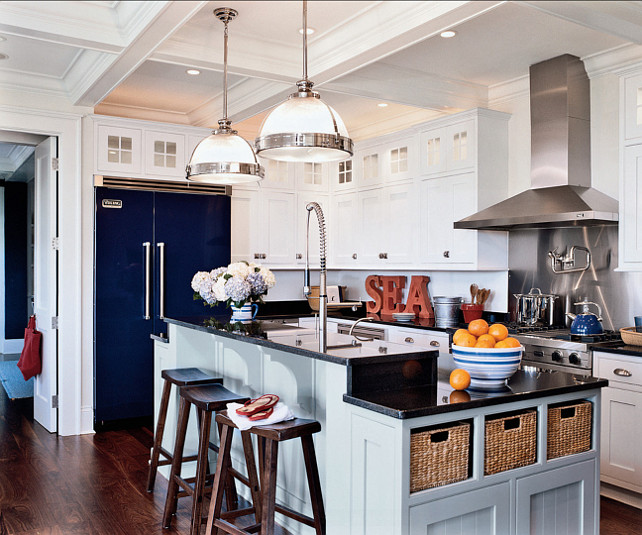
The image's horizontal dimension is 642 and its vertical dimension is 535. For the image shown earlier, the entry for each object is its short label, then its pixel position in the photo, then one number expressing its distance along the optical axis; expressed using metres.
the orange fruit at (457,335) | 2.62
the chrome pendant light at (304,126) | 2.76
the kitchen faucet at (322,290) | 2.98
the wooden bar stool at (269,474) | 2.59
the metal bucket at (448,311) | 5.04
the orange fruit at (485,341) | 2.55
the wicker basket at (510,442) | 2.37
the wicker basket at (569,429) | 2.54
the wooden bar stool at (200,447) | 3.10
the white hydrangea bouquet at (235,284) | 3.82
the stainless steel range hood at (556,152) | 4.21
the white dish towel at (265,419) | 2.64
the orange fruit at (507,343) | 2.55
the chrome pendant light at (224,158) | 3.55
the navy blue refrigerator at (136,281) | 5.09
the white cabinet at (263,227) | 5.89
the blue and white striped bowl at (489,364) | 2.51
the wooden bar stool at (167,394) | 3.55
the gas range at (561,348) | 3.78
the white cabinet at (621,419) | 3.53
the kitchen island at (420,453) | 2.20
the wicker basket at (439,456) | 2.20
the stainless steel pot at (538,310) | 4.55
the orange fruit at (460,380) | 2.44
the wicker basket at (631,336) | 3.68
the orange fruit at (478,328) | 2.66
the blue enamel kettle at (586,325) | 3.95
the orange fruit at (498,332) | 2.62
